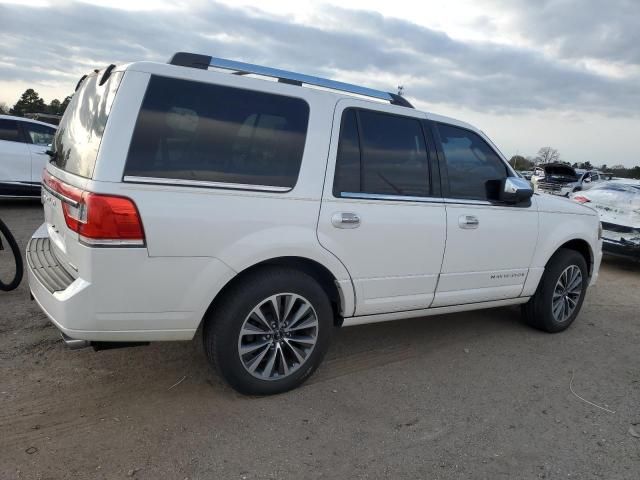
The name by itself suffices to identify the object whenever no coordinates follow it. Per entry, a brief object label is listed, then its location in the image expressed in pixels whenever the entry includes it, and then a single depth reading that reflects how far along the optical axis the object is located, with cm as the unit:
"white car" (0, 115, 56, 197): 922
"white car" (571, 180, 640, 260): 799
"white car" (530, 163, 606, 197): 1923
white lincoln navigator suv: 267
